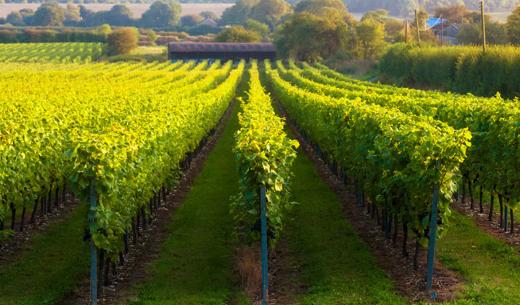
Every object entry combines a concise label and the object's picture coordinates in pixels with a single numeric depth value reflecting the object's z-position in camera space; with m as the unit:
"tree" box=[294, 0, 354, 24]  138.50
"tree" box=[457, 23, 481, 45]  89.62
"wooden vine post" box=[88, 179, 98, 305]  14.15
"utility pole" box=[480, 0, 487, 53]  51.84
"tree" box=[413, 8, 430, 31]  154.26
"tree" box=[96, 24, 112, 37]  187.80
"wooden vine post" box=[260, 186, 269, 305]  14.61
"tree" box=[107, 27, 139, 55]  154.12
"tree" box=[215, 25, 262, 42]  164.62
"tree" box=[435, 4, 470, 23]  148.62
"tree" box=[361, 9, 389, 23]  170.40
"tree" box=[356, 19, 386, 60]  123.00
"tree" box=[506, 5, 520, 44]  76.88
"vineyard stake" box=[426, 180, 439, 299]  14.97
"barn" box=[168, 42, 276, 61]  146.12
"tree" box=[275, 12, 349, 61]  128.90
